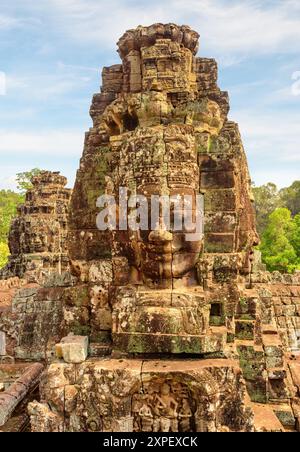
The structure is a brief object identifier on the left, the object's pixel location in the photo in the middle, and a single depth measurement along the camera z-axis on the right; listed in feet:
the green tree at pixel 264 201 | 127.32
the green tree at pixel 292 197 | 127.85
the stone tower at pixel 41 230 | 57.98
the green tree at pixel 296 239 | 77.71
